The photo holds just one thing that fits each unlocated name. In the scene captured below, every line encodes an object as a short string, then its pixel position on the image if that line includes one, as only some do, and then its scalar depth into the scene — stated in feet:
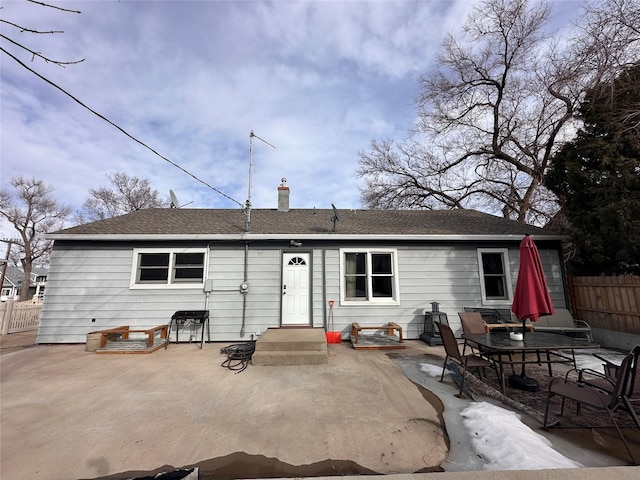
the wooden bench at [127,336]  19.71
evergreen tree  18.69
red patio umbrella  12.50
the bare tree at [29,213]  81.82
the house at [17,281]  125.18
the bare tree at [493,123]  36.55
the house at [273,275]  22.26
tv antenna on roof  25.12
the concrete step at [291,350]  16.70
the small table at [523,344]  11.41
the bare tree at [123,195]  81.82
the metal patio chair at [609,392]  7.82
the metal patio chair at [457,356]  11.69
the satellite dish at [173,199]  32.37
